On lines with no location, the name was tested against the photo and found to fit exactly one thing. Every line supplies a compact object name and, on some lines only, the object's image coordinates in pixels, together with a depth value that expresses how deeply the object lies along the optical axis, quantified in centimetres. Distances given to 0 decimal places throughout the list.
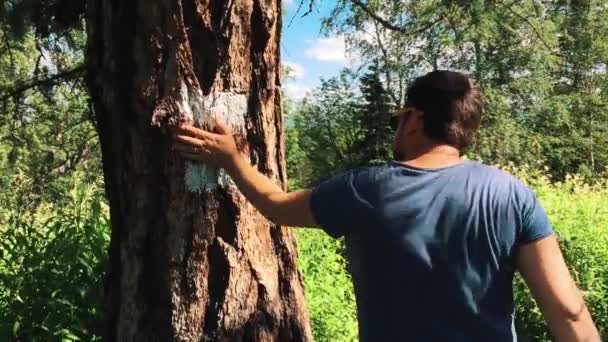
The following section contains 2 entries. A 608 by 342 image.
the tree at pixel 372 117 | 2812
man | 199
